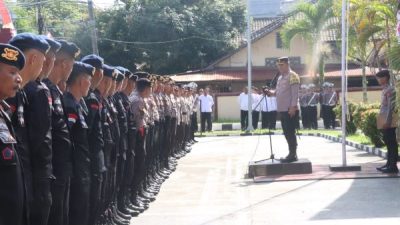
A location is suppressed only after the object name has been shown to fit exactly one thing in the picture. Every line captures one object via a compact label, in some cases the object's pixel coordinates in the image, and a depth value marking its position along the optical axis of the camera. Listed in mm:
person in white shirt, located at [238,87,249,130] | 26598
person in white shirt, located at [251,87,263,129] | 26972
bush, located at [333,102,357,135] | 19989
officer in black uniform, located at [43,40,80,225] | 4555
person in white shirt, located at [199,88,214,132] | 24828
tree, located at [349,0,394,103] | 16203
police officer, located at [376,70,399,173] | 10508
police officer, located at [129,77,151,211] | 8430
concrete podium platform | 11461
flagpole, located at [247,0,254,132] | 24703
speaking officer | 11289
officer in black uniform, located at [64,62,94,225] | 5156
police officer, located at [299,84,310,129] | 26562
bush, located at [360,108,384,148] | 14328
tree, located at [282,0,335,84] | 29531
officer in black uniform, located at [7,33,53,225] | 4051
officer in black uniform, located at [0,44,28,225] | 3453
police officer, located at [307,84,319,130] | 26406
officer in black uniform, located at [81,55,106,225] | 5766
